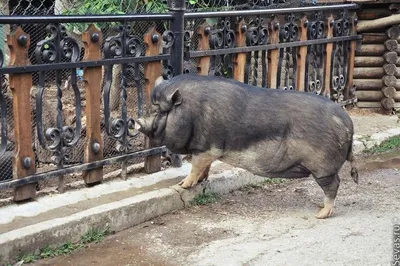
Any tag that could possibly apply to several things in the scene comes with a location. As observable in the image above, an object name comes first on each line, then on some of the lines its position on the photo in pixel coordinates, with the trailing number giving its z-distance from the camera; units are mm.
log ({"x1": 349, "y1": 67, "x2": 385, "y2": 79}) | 8968
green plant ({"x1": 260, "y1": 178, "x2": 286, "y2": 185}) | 6023
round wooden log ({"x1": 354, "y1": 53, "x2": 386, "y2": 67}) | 8922
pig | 4930
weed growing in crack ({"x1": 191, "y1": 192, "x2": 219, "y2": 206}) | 5352
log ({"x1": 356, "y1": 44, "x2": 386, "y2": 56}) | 8875
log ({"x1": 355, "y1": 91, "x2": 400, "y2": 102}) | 9039
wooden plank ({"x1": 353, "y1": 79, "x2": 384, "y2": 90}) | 9016
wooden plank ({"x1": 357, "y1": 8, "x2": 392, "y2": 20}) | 8773
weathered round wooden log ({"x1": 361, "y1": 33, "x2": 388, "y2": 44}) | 8828
